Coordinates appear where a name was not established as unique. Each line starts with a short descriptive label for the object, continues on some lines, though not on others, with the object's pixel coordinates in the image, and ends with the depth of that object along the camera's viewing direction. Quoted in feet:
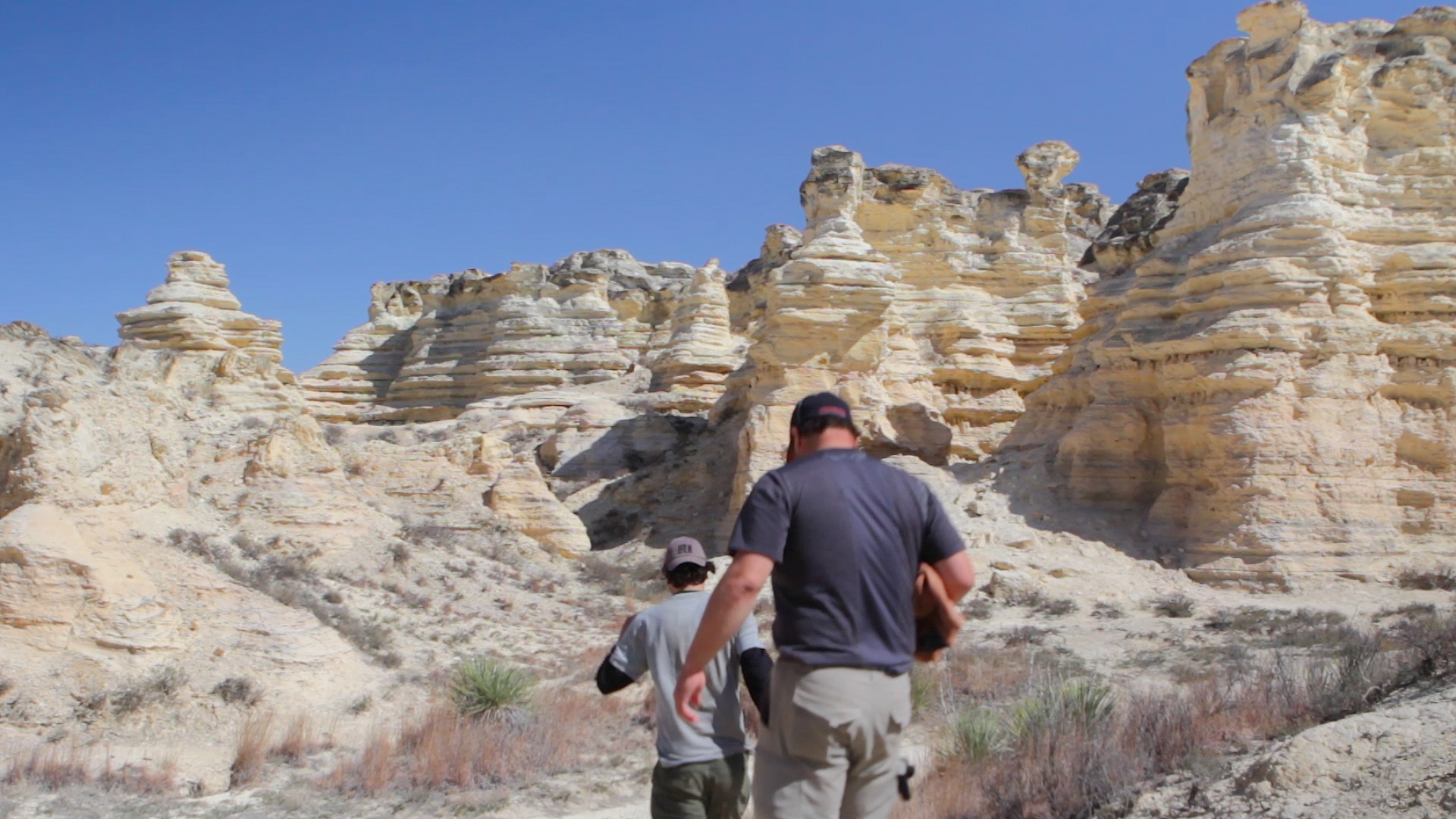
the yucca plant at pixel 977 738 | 22.22
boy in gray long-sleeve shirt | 13.09
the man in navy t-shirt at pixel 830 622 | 10.45
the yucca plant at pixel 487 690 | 28.53
